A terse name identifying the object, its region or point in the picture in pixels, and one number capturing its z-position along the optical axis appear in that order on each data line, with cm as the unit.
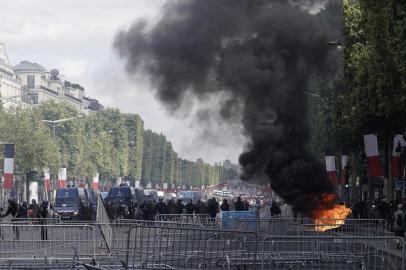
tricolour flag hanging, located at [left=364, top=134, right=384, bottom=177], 5469
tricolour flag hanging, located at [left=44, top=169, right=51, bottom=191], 11694
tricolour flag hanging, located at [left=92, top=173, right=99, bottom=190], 13115
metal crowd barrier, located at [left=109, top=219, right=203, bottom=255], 2444
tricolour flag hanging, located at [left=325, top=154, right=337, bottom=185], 7319
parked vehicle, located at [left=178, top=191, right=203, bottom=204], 14940
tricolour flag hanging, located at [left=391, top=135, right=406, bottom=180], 5453
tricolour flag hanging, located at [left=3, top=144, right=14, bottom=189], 7994
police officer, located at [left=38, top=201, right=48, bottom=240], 5103
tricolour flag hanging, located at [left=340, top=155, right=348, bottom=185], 8356
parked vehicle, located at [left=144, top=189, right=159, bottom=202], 12545
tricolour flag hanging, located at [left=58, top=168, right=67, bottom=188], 11619
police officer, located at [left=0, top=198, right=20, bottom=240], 4895
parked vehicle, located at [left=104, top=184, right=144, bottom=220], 8000
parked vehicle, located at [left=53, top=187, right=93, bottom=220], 8156
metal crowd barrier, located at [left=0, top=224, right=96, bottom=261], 2567
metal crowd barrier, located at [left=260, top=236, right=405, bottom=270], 2012
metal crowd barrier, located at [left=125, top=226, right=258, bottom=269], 1881
